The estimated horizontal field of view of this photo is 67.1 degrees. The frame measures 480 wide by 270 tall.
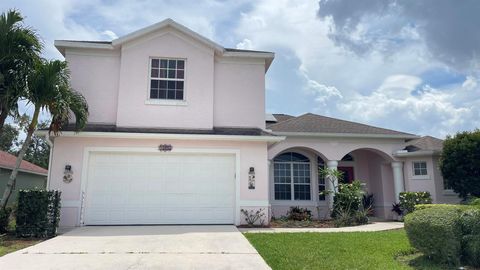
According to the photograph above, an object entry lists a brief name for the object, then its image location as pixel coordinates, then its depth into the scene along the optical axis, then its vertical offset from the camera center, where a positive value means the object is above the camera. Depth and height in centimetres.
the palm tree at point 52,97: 1094 +292
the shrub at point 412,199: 1554 -27
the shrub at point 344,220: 1386 -104
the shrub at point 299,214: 1519 -91
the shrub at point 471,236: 693 -83
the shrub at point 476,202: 791 -20
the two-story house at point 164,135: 1249 +199
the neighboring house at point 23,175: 2139 +118
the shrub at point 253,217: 1274 -86
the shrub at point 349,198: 1507 -22
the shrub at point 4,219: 1049 -80
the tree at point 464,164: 1468 +116
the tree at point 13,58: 1089 +404
